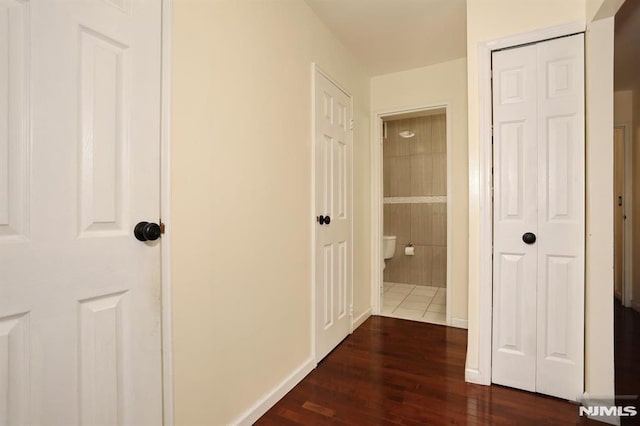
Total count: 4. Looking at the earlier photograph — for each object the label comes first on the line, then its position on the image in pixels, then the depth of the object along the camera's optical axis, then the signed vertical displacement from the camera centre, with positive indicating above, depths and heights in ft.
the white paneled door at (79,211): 2.76 +0.01
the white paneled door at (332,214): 7.53 -0.05
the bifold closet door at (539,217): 6.01 -0.09
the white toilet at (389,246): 13.79 -1.51
